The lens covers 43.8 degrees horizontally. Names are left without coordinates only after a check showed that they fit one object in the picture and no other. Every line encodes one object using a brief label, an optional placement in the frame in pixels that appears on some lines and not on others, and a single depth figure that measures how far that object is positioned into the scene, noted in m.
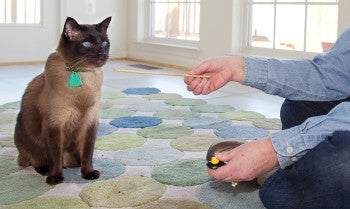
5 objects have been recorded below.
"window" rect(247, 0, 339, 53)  2.82
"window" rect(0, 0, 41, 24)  3.77
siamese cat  1.24
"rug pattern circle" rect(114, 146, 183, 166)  1.45
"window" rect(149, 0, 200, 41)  3.79
